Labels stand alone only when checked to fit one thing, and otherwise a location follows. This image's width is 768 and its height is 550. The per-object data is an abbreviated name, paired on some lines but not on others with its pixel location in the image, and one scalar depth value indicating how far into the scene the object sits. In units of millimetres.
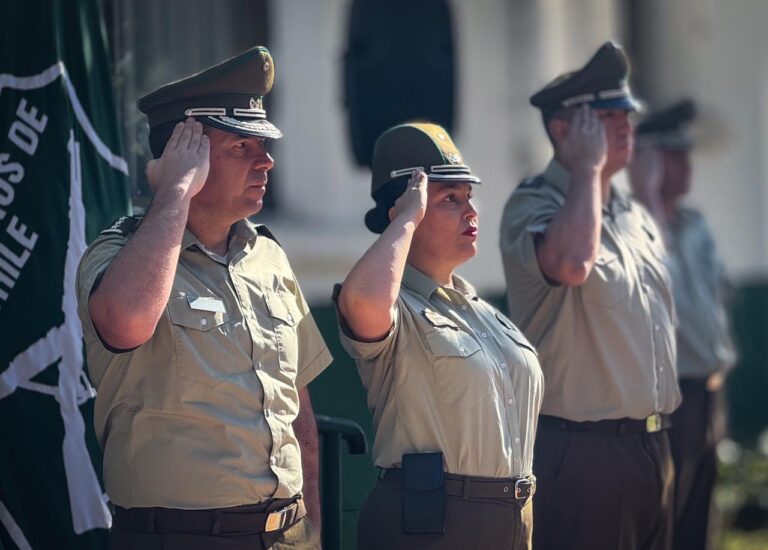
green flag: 7367
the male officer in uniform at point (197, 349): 6160
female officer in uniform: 6926
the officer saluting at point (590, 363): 8617
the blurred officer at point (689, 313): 11766
